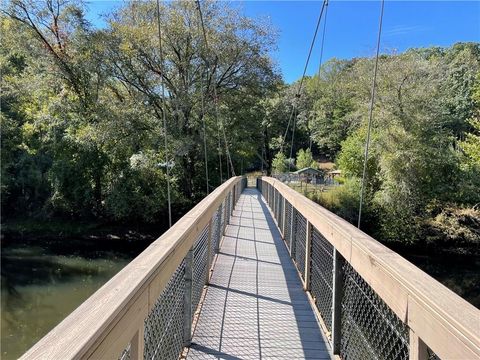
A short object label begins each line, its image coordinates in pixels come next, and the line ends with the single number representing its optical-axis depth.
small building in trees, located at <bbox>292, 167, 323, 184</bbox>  30.87
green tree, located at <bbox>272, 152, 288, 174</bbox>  32.67
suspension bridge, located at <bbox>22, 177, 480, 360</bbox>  0.97
